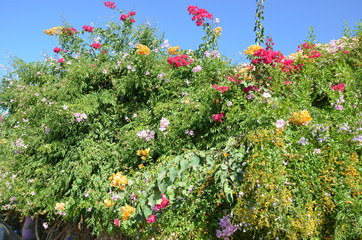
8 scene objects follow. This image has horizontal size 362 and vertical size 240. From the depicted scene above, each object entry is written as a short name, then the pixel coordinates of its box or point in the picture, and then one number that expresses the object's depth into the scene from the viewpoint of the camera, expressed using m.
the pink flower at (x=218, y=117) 3.64
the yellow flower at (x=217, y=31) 6.12
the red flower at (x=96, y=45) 6.09
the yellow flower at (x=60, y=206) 4.02
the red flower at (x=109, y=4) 7.28
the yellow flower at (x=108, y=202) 3.37
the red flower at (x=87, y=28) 6.93
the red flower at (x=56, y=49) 6.51
